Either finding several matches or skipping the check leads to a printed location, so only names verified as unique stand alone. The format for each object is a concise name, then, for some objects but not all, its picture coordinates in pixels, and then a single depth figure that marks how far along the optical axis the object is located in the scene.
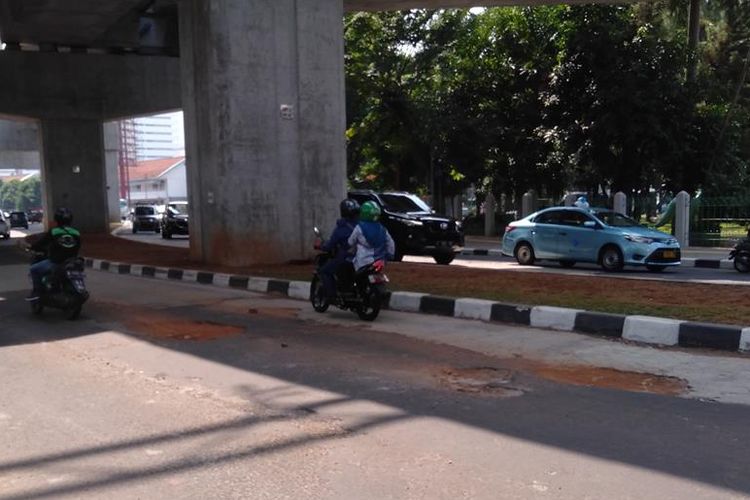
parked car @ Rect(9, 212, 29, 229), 55.19
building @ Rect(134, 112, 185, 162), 129.75
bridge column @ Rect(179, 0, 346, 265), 13.43
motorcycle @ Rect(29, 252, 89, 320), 8.79
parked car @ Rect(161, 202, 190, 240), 30.88
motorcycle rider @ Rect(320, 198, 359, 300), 8.71
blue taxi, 14.31
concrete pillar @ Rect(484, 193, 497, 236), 28.48
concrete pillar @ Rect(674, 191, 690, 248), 20.89
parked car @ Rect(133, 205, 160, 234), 38.78
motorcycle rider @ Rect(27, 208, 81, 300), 8.89
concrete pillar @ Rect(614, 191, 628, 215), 22.06
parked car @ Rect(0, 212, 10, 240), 34.84
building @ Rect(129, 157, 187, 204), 95.69
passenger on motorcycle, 8.39
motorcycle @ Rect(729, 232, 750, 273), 14.58
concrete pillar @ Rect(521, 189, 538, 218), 26.69
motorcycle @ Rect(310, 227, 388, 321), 8.38
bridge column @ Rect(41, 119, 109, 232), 28.67
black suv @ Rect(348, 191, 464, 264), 15.92
